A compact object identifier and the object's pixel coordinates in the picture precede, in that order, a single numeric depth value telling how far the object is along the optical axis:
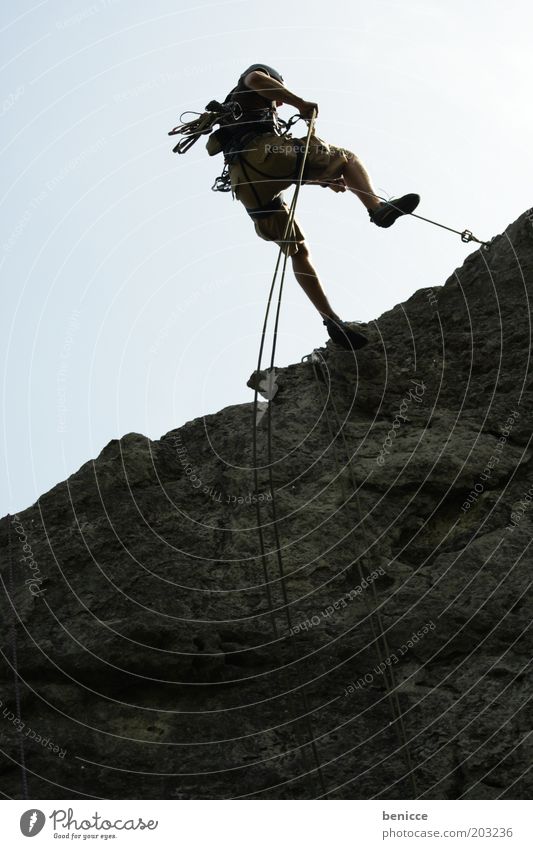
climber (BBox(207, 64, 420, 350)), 8.66
